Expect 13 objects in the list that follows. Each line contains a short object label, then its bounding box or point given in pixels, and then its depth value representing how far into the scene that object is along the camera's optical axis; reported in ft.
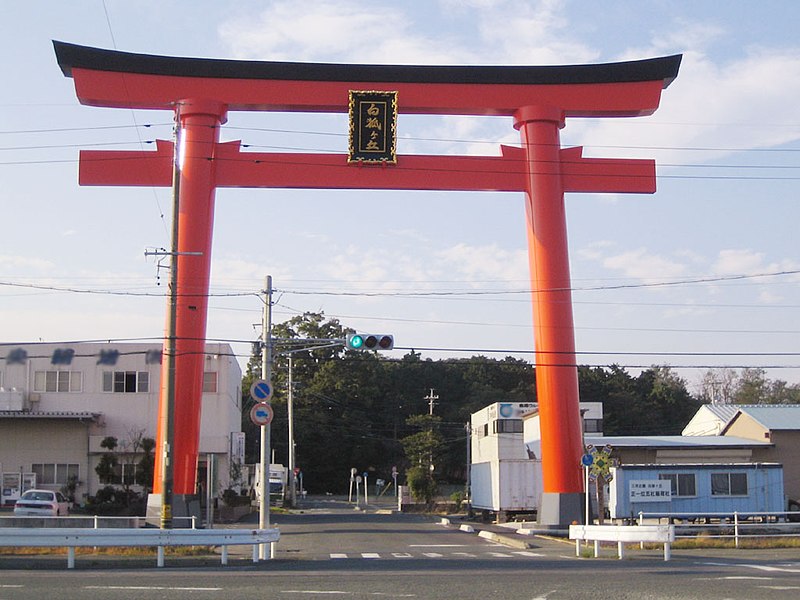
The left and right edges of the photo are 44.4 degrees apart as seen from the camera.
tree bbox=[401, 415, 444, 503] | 199.82
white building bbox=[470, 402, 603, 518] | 131.13
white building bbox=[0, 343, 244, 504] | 146.92
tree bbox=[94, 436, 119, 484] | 127.44
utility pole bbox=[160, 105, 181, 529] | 71.92
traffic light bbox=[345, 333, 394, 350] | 79.82
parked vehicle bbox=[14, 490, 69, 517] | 112.98
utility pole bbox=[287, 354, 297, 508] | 198.59
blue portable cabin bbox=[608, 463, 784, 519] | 109.09
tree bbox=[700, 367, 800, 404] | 325.42
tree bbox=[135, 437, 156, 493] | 129.80
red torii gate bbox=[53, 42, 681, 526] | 97.50
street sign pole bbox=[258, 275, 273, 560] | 74.24
